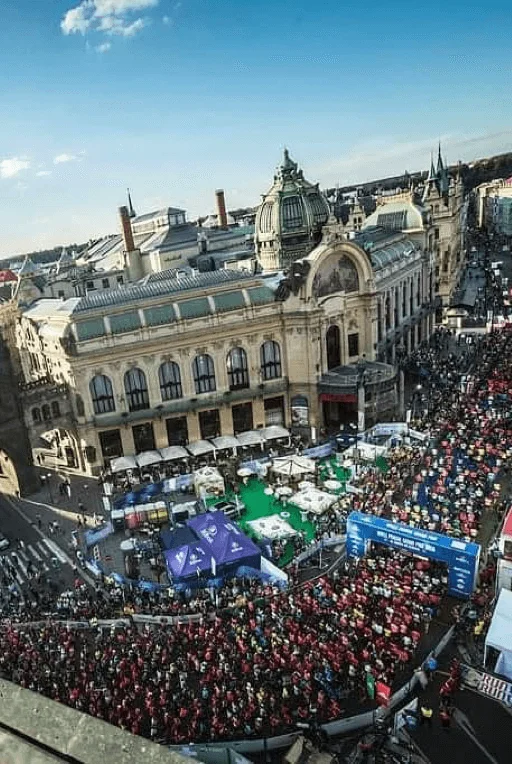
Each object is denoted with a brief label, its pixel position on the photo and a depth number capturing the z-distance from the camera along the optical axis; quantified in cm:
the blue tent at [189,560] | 3228
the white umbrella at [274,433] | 5194
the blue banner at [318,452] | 4997
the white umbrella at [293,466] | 4484
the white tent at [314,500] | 3926
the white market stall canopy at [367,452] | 4650
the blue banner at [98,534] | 3988
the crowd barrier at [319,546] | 3459
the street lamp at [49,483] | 4905
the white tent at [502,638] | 2377
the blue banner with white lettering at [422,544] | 2883
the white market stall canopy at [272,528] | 3666
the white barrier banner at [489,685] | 2280
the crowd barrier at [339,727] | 2162
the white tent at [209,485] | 4384
